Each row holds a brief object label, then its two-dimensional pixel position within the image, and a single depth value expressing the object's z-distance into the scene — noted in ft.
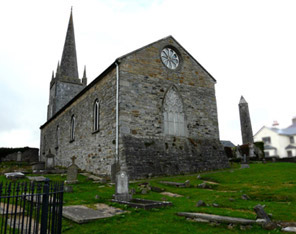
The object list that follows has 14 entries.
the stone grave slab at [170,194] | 31.48
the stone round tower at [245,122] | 112.06
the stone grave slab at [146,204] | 23.61
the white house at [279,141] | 156.56
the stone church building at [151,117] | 49.21
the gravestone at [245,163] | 59.22
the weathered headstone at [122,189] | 27.68
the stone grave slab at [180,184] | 37.40
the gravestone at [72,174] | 43.98
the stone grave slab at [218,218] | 17.46
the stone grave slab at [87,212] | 19.43
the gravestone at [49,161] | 67.00
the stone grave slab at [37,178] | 44.82
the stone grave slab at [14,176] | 48.24
